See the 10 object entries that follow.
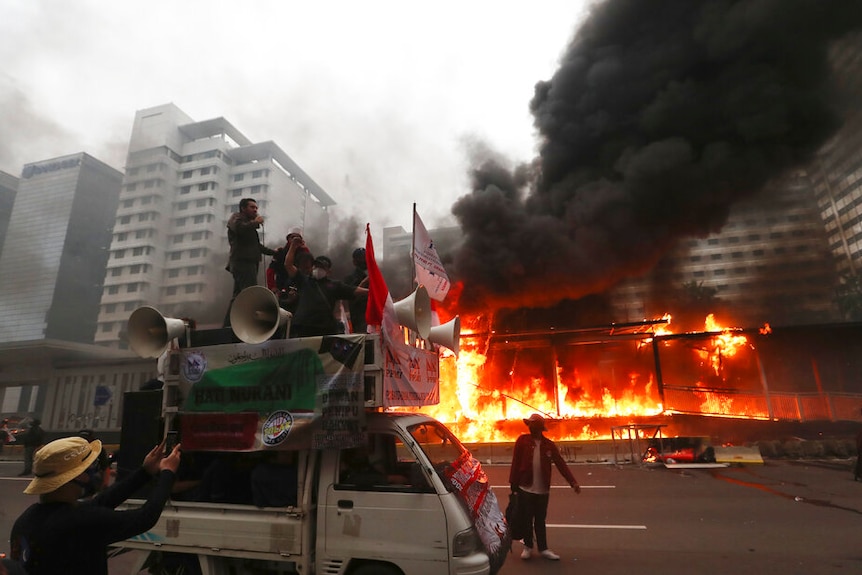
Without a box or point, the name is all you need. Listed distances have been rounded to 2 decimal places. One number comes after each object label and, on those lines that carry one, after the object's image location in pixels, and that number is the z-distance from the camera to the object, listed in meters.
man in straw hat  1.90
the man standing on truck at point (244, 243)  5.67
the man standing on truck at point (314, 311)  4.17
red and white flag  3.55
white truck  3.17
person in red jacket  4.93
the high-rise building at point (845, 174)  15.45
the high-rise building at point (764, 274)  19.55
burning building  15.44
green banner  3.49
